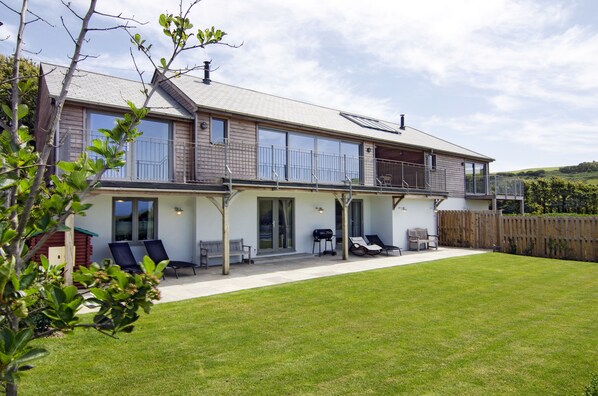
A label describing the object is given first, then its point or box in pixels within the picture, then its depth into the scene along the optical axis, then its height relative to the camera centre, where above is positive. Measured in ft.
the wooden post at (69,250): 27.40 -2.45
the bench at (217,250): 41.73 -4.04
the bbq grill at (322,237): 52.80 -3.28
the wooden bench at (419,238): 59.70 -4.11
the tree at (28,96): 51.83 +19.56
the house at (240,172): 37.11 +5.46
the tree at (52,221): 4.95 -0.06
